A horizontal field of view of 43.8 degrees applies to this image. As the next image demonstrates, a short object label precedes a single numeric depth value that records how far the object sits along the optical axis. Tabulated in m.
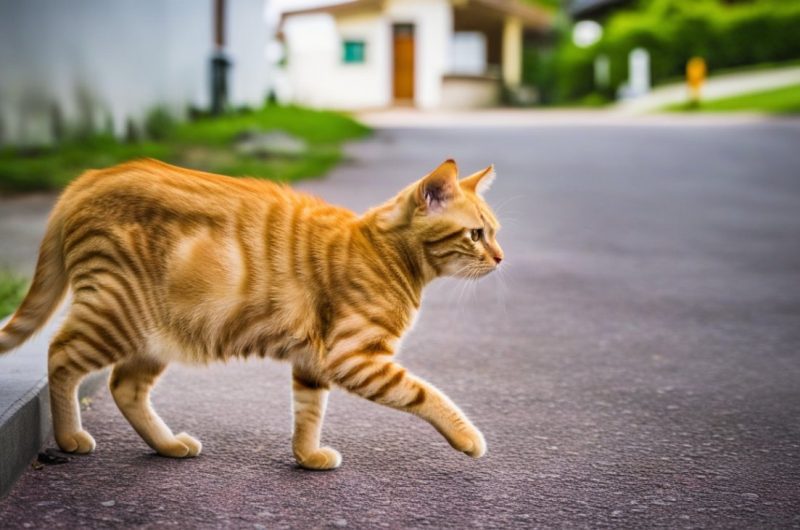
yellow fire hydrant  22.32
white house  30.59
